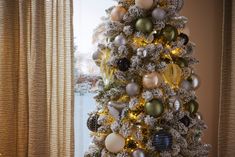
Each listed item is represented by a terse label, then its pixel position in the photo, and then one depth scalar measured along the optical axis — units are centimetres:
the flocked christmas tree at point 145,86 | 167
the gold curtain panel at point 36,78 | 223
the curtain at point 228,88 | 278
